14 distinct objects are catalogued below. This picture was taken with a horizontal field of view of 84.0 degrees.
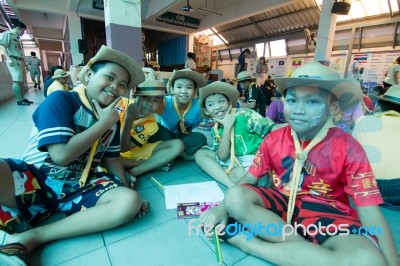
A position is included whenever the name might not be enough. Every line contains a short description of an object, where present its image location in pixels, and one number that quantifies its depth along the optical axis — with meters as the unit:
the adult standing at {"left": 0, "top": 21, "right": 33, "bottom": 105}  4.26
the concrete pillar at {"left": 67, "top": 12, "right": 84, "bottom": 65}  6.88
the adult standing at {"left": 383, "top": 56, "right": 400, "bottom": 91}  3.95
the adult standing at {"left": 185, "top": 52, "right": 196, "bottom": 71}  7.44
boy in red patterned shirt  0.80
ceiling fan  6.70
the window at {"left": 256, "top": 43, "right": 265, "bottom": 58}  10.85
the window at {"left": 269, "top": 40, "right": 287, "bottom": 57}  10.09
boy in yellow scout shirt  1.61
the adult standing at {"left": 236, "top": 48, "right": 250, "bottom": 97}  7.73
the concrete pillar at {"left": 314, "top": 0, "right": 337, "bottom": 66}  5.08
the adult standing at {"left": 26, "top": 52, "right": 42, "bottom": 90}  8.98
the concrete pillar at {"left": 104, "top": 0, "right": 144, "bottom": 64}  3.16
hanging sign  7.95
